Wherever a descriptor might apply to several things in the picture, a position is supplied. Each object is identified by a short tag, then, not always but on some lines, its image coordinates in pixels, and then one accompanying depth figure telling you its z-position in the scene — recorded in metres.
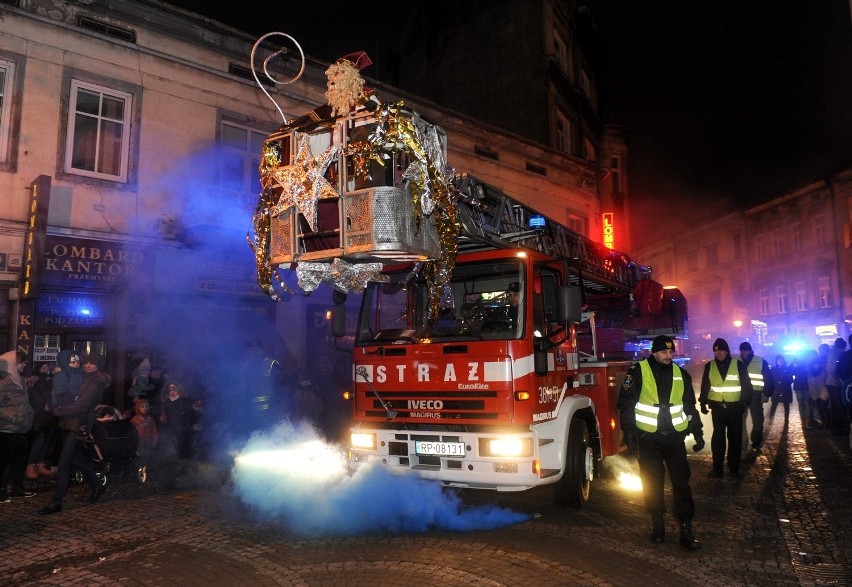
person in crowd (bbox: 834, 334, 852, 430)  10.82
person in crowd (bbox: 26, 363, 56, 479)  8.19
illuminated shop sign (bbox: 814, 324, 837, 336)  30.76
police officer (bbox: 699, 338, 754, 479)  7.91
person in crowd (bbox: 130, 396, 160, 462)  8.45
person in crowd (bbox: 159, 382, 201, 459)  8.77
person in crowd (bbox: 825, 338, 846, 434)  11.93
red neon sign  22.83
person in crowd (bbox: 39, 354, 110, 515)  6.73
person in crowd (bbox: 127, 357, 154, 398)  9.76
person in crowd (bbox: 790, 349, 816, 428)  13.75
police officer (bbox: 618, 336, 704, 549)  5.30
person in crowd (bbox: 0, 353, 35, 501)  7.19
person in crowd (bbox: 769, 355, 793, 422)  14.33
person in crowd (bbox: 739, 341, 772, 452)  9.09
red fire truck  5.27
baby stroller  7.18
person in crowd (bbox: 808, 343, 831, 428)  13.06
